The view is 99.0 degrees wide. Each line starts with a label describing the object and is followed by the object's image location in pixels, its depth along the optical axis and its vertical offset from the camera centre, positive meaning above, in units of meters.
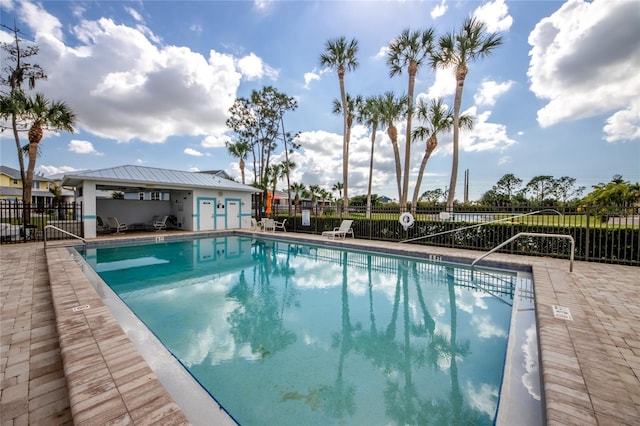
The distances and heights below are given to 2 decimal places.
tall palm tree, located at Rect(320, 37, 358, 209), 17.70 +9.59
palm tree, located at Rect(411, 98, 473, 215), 14.90 +4.72
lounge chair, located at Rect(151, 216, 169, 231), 15.46 -1.04
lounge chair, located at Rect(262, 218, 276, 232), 15.71 -1.05
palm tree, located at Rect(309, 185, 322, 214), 38.96 +2.22
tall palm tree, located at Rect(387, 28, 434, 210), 15.30 +8.64
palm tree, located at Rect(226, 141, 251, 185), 24.94 +5.12
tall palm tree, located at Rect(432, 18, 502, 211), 12.37 +7.34
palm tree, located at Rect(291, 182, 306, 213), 33.50 +2.36
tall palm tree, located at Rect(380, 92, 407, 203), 15.95 +5.54
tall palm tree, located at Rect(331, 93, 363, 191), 19.72 +7.22
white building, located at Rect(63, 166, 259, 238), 12.41 +0.30
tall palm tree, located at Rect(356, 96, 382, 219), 16.78 +5.98
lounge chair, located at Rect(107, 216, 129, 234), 13.96 -1.09
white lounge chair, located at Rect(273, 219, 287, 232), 16.39 -1.18
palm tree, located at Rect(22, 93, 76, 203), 12.95 +4.10
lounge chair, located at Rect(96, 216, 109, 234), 14.42 -1.18
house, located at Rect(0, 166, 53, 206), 32.62 +2.42
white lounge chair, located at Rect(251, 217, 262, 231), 16.40 -1.26
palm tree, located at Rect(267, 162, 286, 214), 26.27 +3.26
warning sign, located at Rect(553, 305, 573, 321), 3.45 -1.37
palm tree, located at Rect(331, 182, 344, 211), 42.65 +3.03
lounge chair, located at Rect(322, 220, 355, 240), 12.57 -1.16
